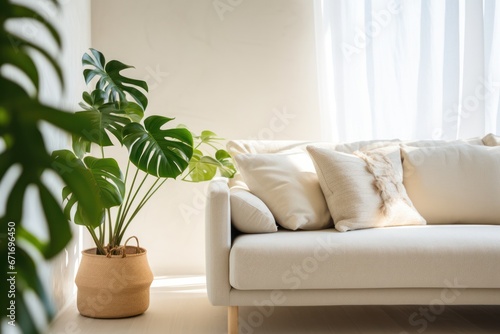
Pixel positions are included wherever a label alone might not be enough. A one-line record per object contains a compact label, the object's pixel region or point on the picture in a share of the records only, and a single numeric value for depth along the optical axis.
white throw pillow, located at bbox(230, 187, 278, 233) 2.81
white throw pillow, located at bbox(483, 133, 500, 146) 3.49
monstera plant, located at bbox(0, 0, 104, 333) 0.48
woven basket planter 2.99
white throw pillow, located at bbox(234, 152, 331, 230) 2.97
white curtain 4.00
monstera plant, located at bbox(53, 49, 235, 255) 2.81
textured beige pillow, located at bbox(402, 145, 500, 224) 3.21
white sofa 2.59
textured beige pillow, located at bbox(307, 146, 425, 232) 2.94
